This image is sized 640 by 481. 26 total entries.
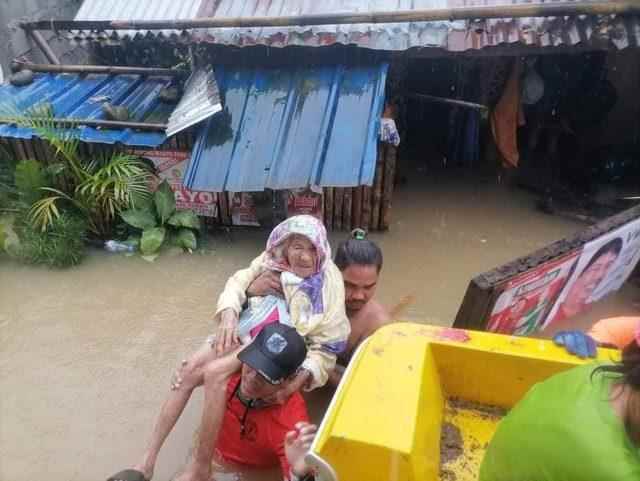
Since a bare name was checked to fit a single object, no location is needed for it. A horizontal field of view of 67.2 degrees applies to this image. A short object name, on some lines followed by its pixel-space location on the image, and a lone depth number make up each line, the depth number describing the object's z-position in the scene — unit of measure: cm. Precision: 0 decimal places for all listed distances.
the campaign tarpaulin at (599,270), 327
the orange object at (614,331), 232
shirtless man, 280
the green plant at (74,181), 486
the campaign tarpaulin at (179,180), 515
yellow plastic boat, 164
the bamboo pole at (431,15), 427
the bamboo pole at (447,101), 535
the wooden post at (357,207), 522
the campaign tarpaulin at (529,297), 270
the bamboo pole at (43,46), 635
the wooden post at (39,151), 545
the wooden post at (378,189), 501
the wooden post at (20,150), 547
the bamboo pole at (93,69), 608
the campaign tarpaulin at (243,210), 532
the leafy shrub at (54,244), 488
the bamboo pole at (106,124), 505
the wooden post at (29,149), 545
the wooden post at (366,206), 521
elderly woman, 252
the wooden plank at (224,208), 533
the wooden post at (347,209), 521
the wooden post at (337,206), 523
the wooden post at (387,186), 499
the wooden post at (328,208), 522
